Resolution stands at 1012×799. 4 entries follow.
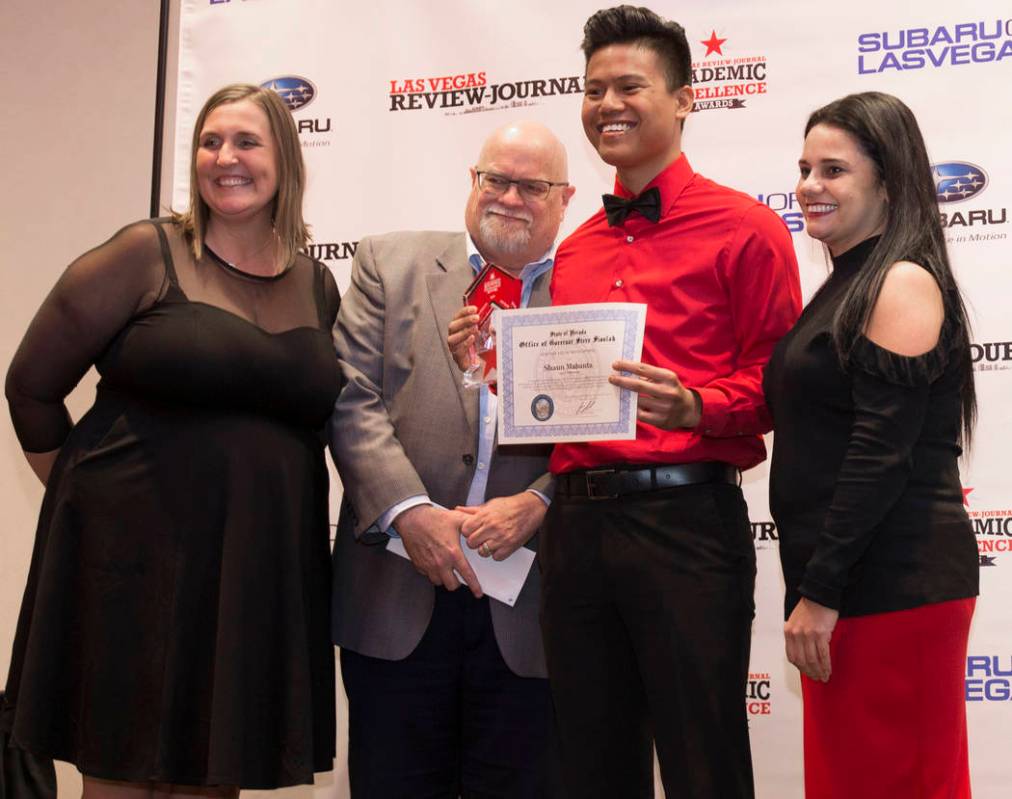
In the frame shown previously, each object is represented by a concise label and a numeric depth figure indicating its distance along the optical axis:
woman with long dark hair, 2.28
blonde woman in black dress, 2.72
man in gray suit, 2.89
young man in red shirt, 2.49
